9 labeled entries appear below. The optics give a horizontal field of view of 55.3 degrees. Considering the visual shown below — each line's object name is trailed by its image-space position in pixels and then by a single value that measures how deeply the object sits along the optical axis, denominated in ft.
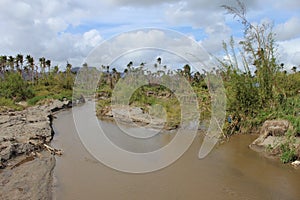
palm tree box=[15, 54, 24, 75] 115.26
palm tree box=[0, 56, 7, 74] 113.60
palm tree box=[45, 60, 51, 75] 125.59
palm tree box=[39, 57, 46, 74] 123.62
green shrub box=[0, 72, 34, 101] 80.48
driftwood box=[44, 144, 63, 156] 30.07
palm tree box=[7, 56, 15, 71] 114.52
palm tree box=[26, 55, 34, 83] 116.57
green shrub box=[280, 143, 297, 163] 24.17
